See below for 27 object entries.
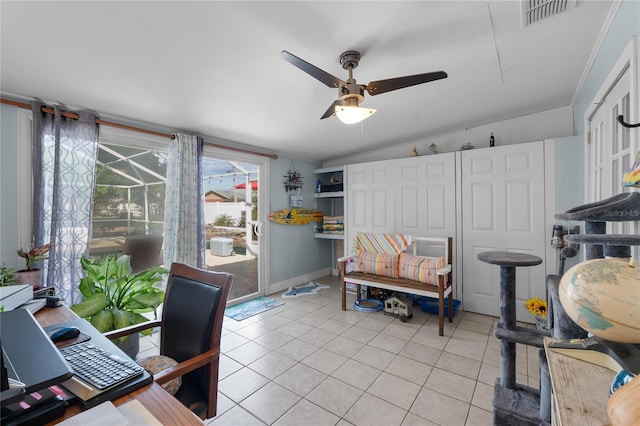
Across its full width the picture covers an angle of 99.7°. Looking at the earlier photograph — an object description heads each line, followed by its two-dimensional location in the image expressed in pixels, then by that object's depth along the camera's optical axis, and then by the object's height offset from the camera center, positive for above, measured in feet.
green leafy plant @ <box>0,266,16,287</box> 5.51 -1.29
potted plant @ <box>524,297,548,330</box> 8.29 -3.00
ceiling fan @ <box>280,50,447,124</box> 5.29 +2.66
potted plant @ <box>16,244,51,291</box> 5.90 -1.25
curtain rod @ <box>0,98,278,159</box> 6.63 +2.71
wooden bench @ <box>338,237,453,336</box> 8.89 -2.55
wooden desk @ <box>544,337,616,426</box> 1.86 -1.40
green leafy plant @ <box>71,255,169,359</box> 6.08 -1.99
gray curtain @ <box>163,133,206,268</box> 9.44 +0.33
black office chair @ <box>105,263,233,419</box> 3.91 -1.84
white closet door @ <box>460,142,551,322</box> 9.48 -0.10
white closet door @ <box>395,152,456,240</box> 10.99 +0.74
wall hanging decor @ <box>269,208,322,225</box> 13.46 -0.13
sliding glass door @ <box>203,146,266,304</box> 11.54 +0.04
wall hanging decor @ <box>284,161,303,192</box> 14.08 +1.78
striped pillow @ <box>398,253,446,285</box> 9.48 -1.97
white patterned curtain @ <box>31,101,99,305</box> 6.86 +0.63
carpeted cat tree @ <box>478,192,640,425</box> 2.98 -1.53
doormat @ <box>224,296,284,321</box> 10.57 -3.94
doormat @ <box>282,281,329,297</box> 13.03 -3.84
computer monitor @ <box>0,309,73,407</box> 1.94 -1.26
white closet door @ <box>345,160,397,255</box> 12.41 +0.75
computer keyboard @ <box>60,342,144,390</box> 2.52 -1.54
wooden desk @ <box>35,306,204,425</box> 2.19 -1.66
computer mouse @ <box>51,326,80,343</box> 3.33 -1.51
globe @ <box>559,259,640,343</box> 2.00 -0.68
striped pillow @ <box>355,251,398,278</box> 10.47 -2.00
